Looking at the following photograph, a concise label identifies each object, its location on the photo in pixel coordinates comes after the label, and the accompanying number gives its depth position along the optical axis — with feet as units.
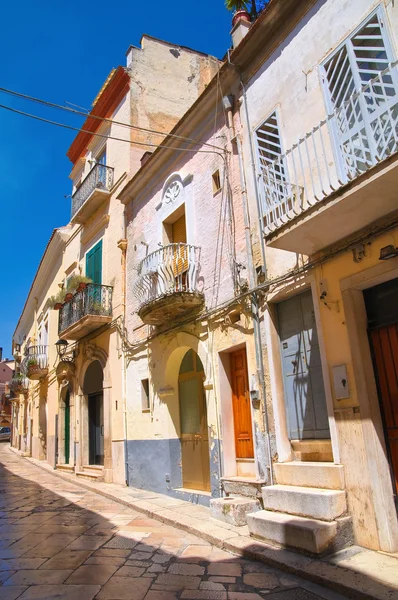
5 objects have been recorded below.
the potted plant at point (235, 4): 37.99
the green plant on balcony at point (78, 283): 43.49
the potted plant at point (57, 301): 50.07
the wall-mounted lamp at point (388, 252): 15.67
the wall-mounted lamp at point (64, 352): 51.16
